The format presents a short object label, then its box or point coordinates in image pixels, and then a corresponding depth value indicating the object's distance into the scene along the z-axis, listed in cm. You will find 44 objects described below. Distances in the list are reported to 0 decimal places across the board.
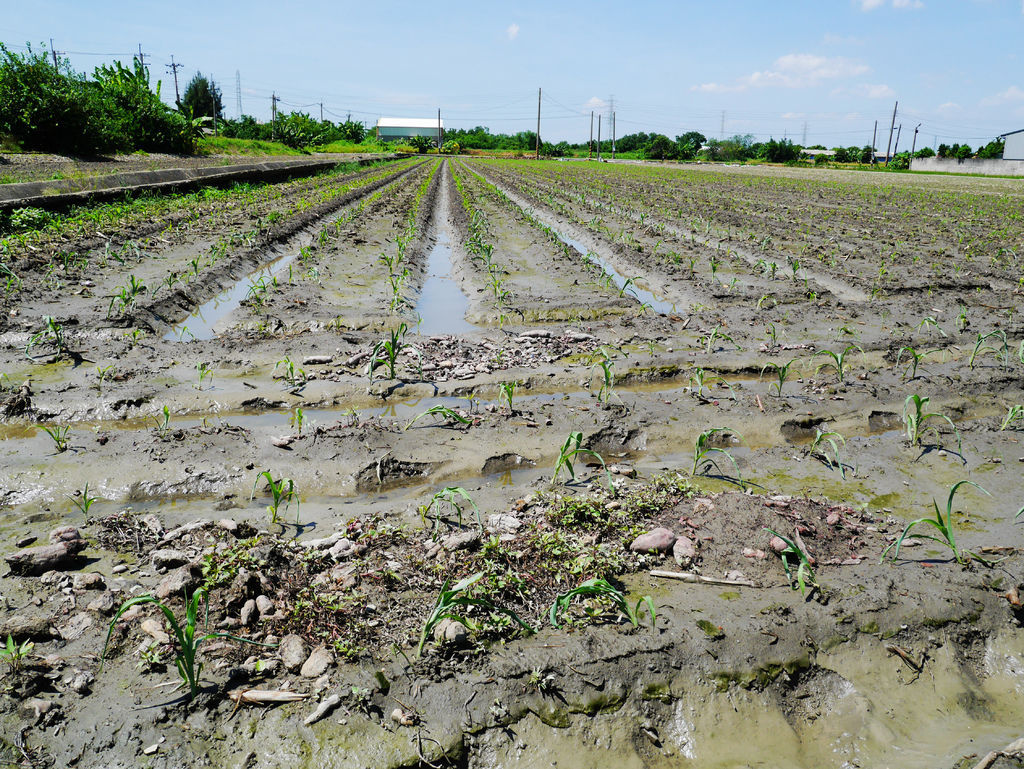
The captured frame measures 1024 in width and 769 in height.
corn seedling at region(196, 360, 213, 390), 528
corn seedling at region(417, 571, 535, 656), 234
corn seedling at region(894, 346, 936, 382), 522
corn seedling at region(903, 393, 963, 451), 420
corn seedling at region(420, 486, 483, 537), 326
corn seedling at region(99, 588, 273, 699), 214
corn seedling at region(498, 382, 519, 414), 459
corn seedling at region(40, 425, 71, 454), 409
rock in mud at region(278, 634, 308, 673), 237
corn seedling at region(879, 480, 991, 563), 282
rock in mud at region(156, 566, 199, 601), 269
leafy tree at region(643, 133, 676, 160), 8462
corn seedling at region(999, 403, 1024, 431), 435
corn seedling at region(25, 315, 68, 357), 578
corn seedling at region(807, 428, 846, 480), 399
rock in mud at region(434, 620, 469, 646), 248
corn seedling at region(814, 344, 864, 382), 512
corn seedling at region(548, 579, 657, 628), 248
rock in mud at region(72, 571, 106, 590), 275
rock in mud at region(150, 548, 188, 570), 293
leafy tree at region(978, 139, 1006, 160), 6156
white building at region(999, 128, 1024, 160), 5863
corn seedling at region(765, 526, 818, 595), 280
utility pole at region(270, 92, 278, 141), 5909
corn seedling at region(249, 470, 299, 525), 330
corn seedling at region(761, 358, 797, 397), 492
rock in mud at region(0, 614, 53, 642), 240
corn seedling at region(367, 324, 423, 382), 529
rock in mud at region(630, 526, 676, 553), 310
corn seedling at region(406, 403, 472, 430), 421
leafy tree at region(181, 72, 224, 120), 5681
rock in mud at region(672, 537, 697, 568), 303
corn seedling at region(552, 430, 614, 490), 356
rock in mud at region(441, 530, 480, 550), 308
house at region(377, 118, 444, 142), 11825
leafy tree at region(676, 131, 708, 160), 8462
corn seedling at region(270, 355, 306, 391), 530
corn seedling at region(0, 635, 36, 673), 226
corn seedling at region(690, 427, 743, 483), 385
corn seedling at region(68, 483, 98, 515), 339
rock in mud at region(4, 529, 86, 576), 285
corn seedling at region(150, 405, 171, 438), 425
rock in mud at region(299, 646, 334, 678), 233
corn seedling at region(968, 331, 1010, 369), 551
